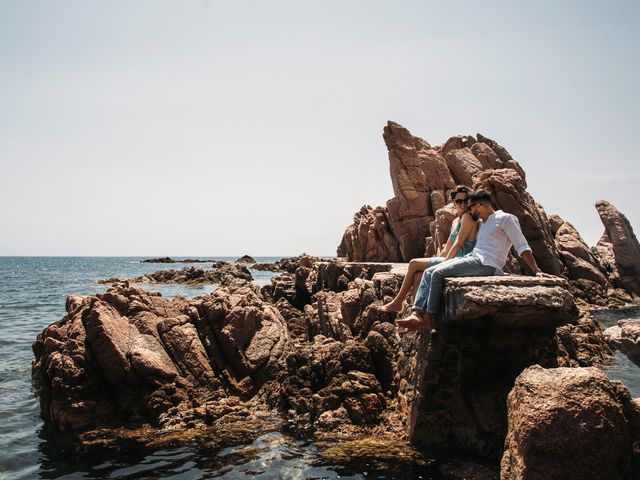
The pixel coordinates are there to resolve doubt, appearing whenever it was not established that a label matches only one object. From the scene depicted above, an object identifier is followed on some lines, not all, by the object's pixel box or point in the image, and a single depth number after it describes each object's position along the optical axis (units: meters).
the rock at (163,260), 138.15
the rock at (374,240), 42.34
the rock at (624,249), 44.91
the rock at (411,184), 39.41
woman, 9.62
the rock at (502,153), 46.56
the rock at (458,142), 46.28
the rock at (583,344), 16.92
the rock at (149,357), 11.72
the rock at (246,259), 121.84
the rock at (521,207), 32.25
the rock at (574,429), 5.66
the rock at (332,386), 10.65
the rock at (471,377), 8.66
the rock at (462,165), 41.94
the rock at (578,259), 38.72
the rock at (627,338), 5.84
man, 8.62
